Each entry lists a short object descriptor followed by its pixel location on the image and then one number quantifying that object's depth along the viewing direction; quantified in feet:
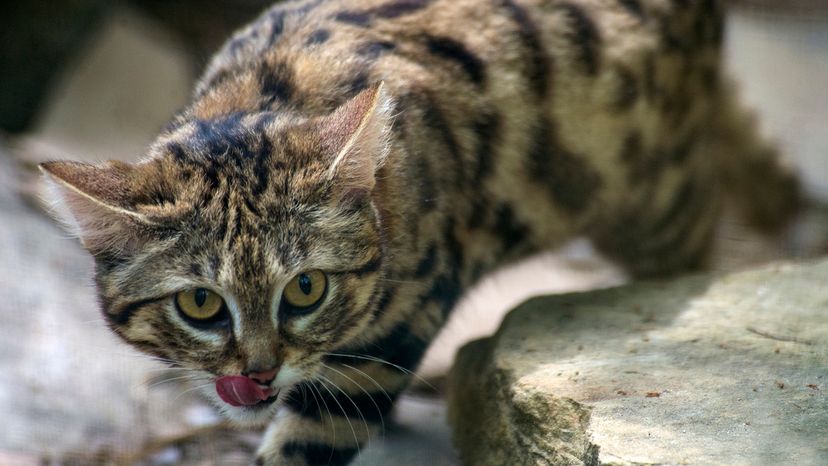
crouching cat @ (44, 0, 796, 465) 22.20
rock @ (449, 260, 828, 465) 20.33
